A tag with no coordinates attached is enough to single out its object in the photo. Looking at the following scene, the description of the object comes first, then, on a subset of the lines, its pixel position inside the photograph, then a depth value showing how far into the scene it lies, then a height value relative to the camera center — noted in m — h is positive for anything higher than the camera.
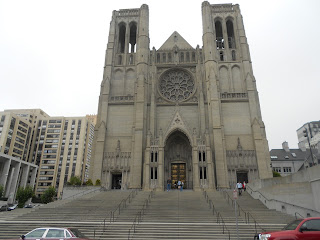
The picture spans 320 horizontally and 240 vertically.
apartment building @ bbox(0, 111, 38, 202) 49.19 +13.09
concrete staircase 12.67 -1.38
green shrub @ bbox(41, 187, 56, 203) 36.68 -0.07
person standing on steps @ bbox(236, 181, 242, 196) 22.66 +0.77
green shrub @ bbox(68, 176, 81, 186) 28.60 +1.43
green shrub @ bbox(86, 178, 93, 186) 28.44 +1.32
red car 7.49 -1.07
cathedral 30.84 +11.21
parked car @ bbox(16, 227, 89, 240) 8.35 -1.31
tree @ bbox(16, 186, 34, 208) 31.85 -0.08
